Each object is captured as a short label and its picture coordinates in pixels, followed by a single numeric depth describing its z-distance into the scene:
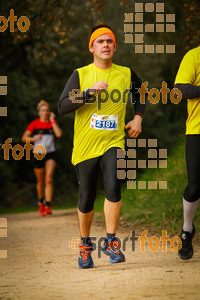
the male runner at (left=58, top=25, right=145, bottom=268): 12.38
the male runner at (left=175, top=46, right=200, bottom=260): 12.05
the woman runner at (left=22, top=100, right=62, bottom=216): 26.34
